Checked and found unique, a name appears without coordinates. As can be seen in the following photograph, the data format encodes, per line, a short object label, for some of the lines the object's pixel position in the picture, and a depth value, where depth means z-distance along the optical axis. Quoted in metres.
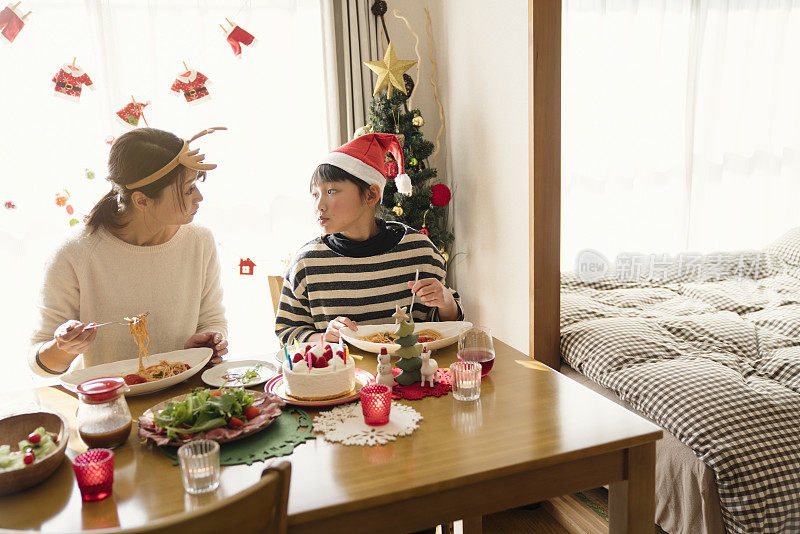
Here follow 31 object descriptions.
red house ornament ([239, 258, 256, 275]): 2.77
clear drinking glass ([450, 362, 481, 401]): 1.23
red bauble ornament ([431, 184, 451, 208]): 3.30
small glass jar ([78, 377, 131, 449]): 1.04
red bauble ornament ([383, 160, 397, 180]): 3.09
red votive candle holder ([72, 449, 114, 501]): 0.89
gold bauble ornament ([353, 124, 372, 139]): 3.12
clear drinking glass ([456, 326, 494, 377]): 1.33
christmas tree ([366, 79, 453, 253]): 3.19
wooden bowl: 0.92
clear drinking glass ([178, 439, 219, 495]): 0.91
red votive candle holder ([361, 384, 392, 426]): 1.12
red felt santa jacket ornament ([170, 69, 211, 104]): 3.03
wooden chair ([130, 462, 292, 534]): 0.69
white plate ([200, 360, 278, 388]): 1.37
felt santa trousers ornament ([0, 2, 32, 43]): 2.57
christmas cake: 1.23
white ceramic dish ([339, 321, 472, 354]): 1.51
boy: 1.87
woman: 1.63
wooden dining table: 0.89
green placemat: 1.03
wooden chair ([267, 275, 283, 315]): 2.31
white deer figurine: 1.32
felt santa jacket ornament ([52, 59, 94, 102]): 2.77
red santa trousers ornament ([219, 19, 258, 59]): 2.99
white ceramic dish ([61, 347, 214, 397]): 1.32
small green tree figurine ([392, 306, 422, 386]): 1.31
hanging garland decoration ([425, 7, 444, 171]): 3.57
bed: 1.62
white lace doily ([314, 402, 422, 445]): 1.08
